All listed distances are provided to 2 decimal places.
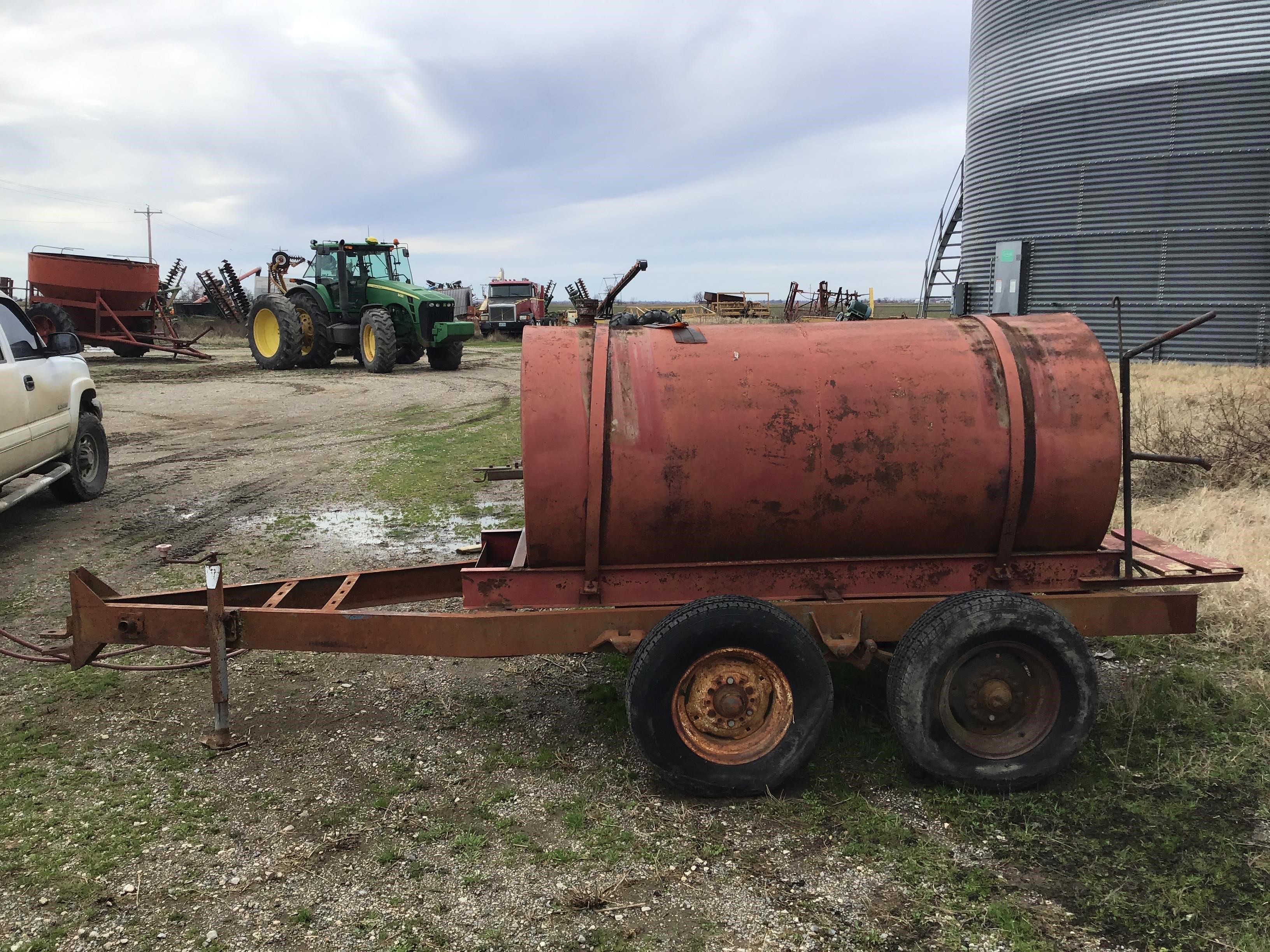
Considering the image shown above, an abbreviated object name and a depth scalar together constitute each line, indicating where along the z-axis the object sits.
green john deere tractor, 20.70
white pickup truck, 6.72
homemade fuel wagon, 3.50
